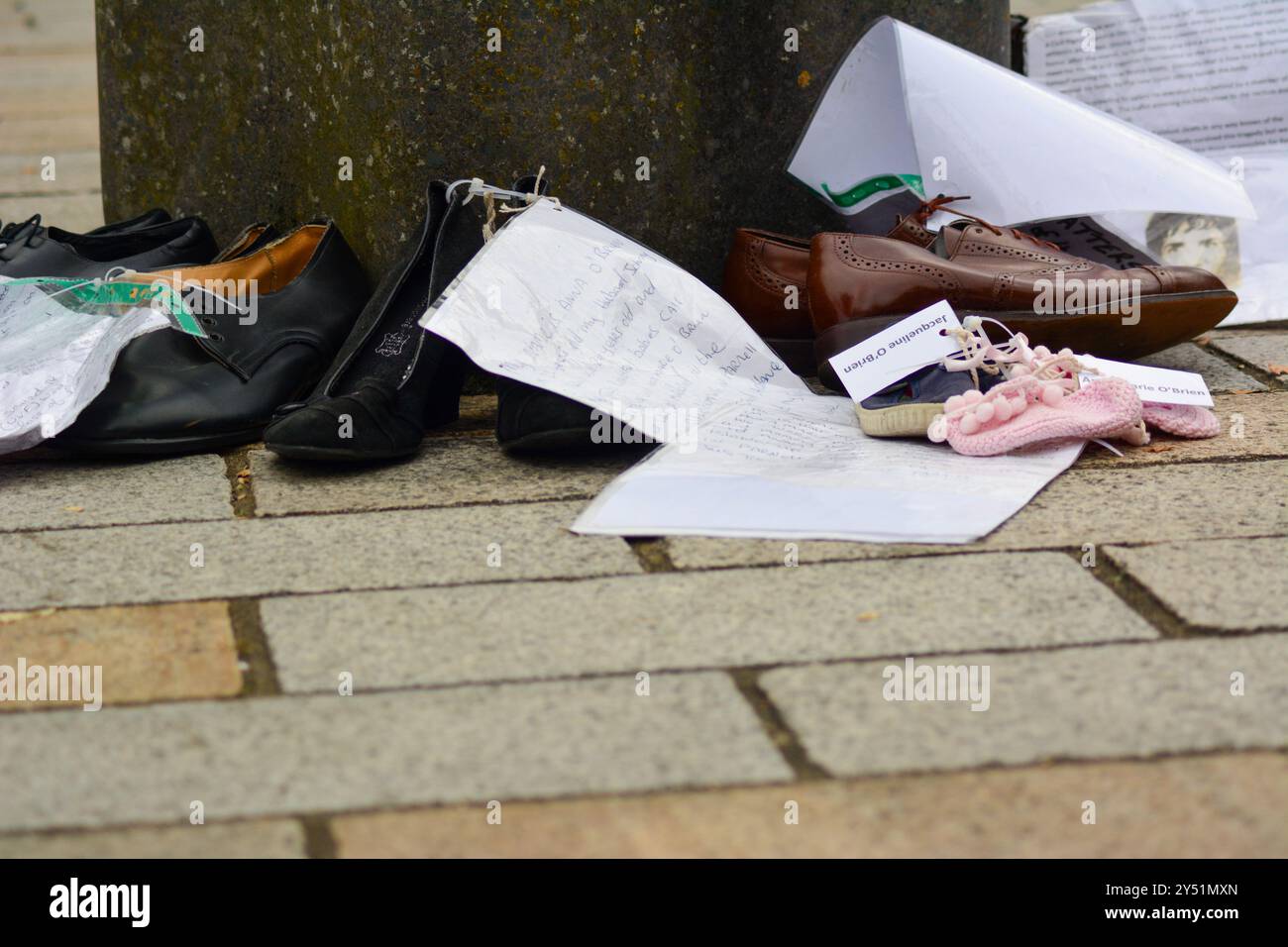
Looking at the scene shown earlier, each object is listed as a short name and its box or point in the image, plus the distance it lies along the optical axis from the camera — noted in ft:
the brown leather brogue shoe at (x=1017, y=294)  7.63
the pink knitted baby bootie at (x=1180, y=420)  7.12
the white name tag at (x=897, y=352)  7.27
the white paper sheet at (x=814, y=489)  5.83
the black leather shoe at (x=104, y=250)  8.64
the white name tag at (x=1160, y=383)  7.09
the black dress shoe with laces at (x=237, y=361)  7.20
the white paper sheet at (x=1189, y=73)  10.44
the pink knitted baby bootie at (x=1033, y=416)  6.68
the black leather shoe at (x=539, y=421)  6.85
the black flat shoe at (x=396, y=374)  6.75
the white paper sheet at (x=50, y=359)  6.98
